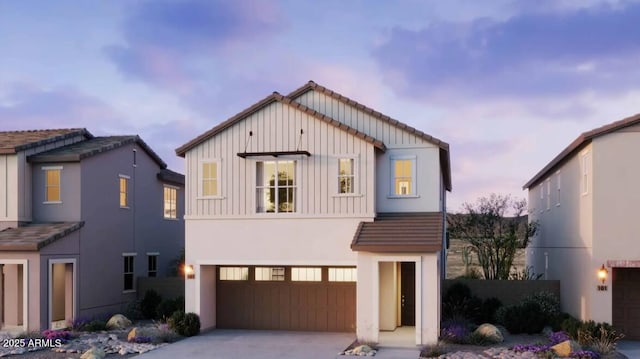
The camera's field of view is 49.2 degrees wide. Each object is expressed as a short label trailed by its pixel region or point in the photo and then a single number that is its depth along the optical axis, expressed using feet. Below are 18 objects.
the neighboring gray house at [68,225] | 72.90
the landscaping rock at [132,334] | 66.27
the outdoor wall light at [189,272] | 71.92
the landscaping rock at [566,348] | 57.11
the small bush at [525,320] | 70.13
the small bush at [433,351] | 58.65
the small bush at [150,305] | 85.20
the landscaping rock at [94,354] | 58.00
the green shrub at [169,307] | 81.15
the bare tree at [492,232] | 100.73
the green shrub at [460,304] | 74.54
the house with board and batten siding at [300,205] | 69.72
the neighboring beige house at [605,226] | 62.95
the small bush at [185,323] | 69.31
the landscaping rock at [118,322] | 75.15
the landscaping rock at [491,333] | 64.23
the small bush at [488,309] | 74.64
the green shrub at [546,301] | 72.79
